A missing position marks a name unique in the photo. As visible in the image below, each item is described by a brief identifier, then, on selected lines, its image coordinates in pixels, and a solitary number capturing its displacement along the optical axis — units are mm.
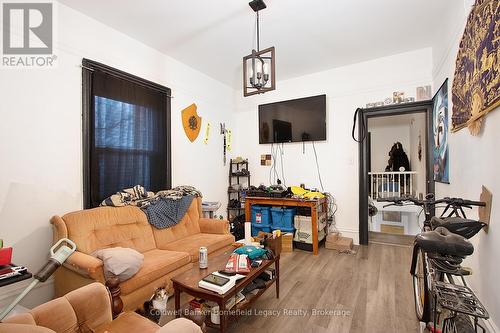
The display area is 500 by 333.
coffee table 1571
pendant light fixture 2201
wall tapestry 1429
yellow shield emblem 3818
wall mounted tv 4133
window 2594
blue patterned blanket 2797
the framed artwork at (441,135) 2667
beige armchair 1022
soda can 1996
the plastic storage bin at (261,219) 3965
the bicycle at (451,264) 1066
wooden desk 3484
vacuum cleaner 1046
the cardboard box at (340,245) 3537
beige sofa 1938
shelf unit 4633
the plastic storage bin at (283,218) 3744
